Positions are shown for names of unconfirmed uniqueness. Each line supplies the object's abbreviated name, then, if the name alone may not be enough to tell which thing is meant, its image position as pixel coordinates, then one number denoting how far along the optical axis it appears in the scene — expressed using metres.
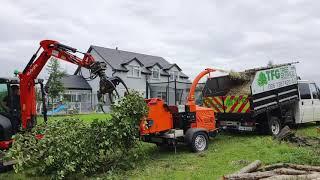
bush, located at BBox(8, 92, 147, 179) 7.75
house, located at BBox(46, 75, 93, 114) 38.78
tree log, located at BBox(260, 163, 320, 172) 7.26
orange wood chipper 10.20
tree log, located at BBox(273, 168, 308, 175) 6.96
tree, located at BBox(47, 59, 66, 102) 36.16
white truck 13.42
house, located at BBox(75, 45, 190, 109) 42.31
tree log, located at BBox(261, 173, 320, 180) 6.43
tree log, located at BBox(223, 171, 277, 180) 6.79
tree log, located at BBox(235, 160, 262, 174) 7.49
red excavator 9.47
